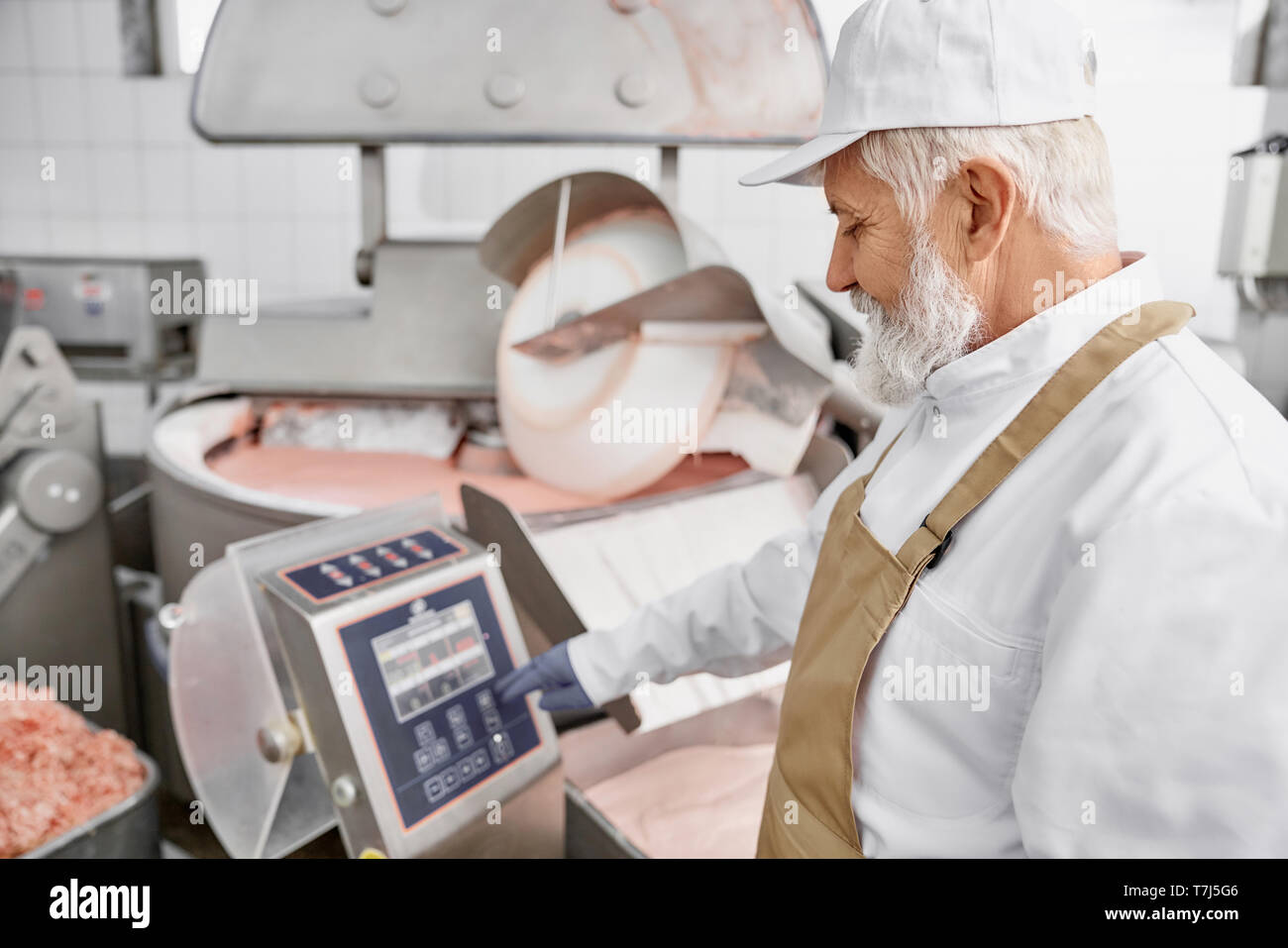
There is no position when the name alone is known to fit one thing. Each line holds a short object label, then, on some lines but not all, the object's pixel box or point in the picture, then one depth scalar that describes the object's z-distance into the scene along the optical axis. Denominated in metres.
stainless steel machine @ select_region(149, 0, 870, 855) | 1.16
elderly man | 0.57
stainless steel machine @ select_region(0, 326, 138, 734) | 1.87
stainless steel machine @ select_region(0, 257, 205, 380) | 3.51
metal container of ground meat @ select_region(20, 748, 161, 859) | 1.29
